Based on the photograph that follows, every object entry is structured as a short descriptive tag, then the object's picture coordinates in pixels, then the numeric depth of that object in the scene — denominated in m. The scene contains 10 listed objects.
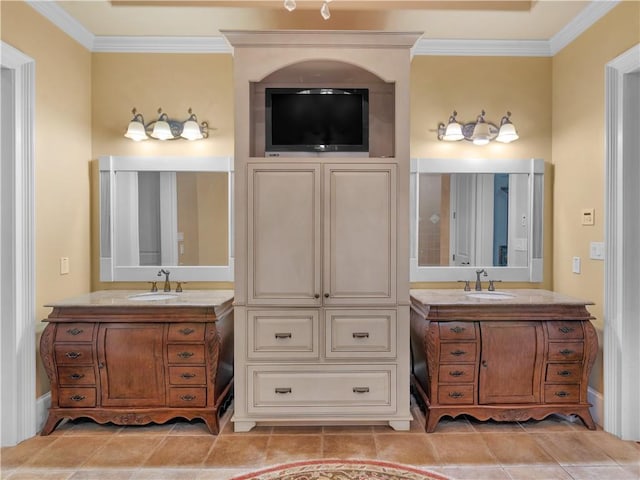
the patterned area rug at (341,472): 2.29
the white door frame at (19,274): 2.65
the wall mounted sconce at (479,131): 3.33
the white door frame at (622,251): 2.69
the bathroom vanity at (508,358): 2.78
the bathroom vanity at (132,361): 2.74
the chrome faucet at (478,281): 3.29
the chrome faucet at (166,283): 3.27
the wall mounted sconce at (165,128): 3.30
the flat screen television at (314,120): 3.02
